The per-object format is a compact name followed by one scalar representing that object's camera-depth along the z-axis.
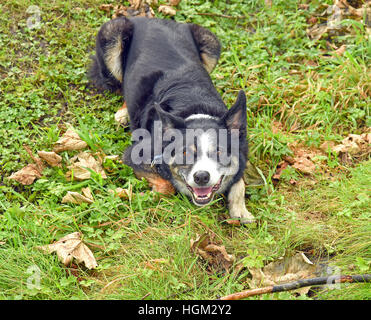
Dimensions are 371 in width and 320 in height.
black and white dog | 3.56
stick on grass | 2.72
